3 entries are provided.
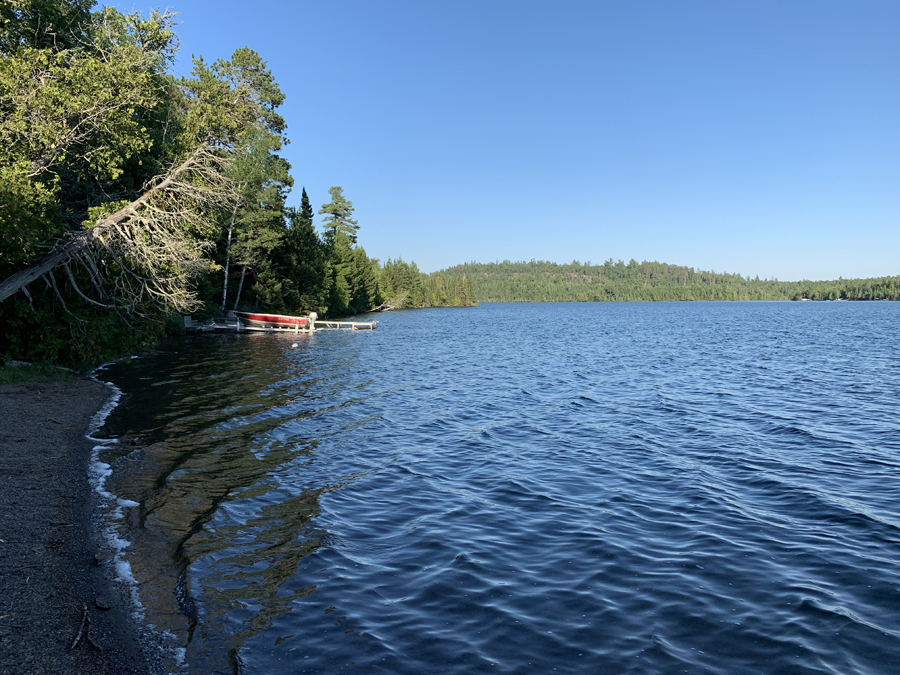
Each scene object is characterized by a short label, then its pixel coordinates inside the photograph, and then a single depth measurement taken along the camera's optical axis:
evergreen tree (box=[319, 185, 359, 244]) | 99.19
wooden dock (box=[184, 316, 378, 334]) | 43.16
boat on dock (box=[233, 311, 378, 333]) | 48.06
